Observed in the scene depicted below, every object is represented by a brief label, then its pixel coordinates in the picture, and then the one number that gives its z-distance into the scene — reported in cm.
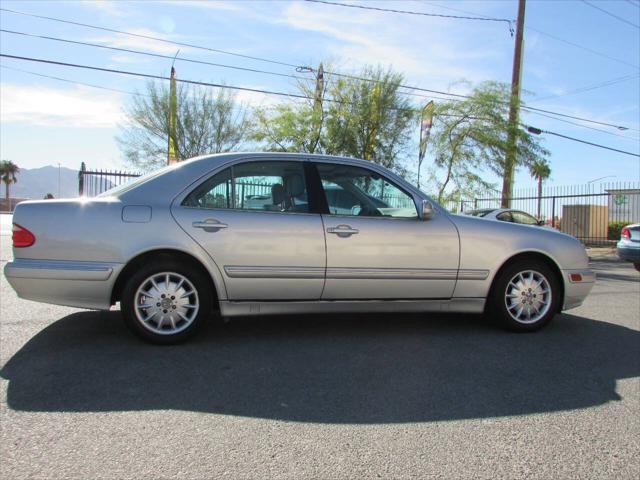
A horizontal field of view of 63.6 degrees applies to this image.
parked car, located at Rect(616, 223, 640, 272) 1060
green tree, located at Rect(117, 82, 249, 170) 2252
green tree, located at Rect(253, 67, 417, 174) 1905
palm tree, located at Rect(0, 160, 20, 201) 7719
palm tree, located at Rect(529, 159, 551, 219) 2006
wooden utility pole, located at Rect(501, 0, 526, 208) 1942
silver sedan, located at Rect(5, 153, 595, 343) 401
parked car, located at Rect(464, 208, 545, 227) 1363
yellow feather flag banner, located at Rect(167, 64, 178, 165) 2152
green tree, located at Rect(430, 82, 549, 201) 1947
